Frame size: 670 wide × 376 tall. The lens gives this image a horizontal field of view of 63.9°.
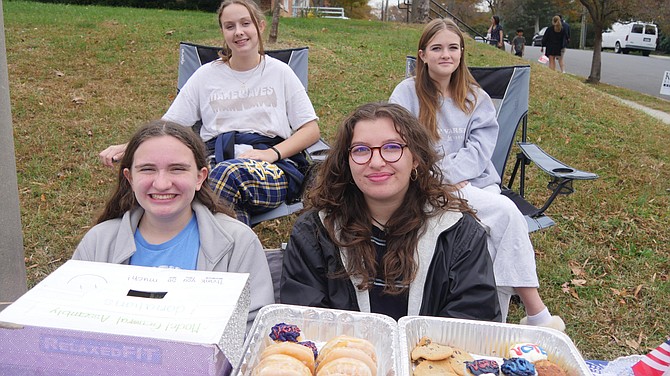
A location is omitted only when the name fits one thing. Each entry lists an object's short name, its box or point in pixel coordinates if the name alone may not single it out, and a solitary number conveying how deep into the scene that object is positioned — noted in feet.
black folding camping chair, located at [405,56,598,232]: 11.13
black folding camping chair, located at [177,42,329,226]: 12.62
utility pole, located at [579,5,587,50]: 104.17
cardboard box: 3.20
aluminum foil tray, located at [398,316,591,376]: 4.19
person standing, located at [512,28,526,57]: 55.98
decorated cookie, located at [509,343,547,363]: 3.99
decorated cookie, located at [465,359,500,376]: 3.90
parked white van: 92.32
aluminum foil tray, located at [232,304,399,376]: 4.00
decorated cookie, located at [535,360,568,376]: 3.84
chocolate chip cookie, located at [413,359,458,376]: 3.85
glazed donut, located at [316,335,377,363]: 3.73
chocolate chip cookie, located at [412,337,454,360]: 4.01
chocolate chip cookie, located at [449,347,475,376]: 3.96
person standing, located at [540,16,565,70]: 41.93
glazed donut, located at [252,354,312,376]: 3.38
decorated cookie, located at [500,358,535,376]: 3.82
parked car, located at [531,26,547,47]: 103.71
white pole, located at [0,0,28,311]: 6.85
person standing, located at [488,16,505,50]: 52.25
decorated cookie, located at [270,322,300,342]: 4.05
